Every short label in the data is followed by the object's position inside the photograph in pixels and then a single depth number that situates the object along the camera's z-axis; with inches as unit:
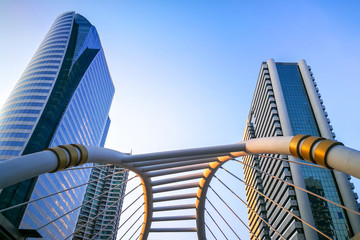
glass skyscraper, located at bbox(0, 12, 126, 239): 2635.3
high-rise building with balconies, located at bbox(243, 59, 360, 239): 2507.4
